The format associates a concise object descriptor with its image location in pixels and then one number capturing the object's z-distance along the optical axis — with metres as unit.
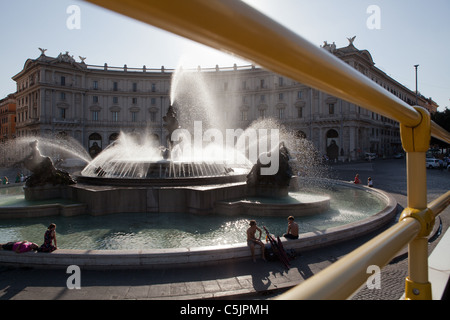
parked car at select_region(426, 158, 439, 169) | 35.37
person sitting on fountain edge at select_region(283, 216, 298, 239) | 7.25
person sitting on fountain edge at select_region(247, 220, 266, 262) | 6.71
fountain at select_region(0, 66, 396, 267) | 6.45
